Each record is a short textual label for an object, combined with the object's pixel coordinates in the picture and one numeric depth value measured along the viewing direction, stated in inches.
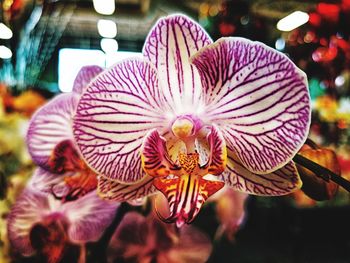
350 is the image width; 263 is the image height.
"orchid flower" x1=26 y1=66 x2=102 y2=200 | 17.7
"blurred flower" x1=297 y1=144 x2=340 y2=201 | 13.6
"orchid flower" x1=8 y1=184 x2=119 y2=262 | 19.2
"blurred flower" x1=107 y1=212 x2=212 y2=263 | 19.7
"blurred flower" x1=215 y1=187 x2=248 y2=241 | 21.9
